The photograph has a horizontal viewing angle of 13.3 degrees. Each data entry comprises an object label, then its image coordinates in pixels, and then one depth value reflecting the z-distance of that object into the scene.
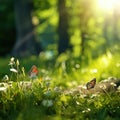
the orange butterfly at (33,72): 6.24
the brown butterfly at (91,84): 6.21
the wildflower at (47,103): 5.75
